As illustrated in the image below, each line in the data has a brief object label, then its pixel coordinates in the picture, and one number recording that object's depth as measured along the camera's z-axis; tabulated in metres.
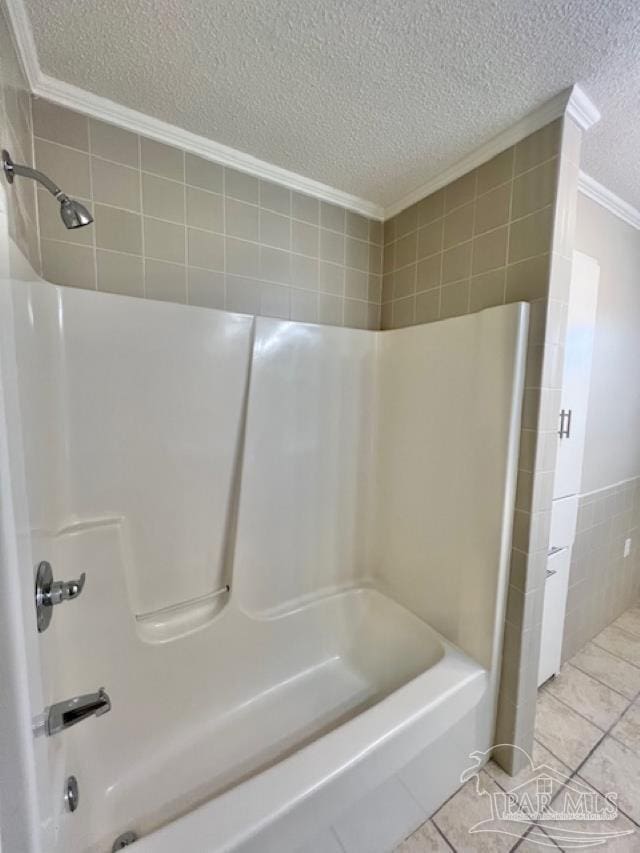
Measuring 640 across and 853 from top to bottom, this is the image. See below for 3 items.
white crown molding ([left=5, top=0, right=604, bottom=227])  0.98
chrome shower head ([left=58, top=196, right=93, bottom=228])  0.81
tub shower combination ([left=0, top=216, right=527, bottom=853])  0.91
